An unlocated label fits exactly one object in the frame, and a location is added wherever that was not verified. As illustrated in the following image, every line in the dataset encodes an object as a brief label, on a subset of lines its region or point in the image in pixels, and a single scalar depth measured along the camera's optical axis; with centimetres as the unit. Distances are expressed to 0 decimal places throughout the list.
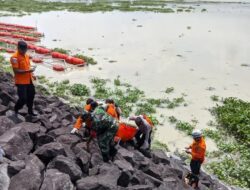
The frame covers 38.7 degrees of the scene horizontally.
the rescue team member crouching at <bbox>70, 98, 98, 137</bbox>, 909
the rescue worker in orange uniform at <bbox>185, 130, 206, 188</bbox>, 916
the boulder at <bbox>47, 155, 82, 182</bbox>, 711
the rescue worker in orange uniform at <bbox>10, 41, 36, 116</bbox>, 895
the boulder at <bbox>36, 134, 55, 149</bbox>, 850
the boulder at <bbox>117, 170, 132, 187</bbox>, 761
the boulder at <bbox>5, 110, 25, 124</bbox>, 933
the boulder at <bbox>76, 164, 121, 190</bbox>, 676
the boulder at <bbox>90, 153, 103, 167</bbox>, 811
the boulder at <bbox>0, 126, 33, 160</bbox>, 743
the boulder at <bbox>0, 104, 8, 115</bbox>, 968
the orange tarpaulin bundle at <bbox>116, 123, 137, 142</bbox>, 1023
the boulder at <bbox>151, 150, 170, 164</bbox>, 997
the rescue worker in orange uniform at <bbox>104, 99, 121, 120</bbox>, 952
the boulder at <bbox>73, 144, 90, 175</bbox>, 782
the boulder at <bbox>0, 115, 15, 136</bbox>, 856
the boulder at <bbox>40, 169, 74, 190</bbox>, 641
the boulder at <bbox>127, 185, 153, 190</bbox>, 728
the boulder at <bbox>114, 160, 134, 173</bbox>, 803
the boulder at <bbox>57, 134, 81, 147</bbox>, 877
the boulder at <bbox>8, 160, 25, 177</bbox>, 663
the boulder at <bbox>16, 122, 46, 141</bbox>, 855
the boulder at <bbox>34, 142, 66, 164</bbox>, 768
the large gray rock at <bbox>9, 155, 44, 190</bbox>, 632
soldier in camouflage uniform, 817
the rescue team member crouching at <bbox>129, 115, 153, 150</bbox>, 1030
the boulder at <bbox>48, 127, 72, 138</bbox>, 918
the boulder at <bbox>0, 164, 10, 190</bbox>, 620
